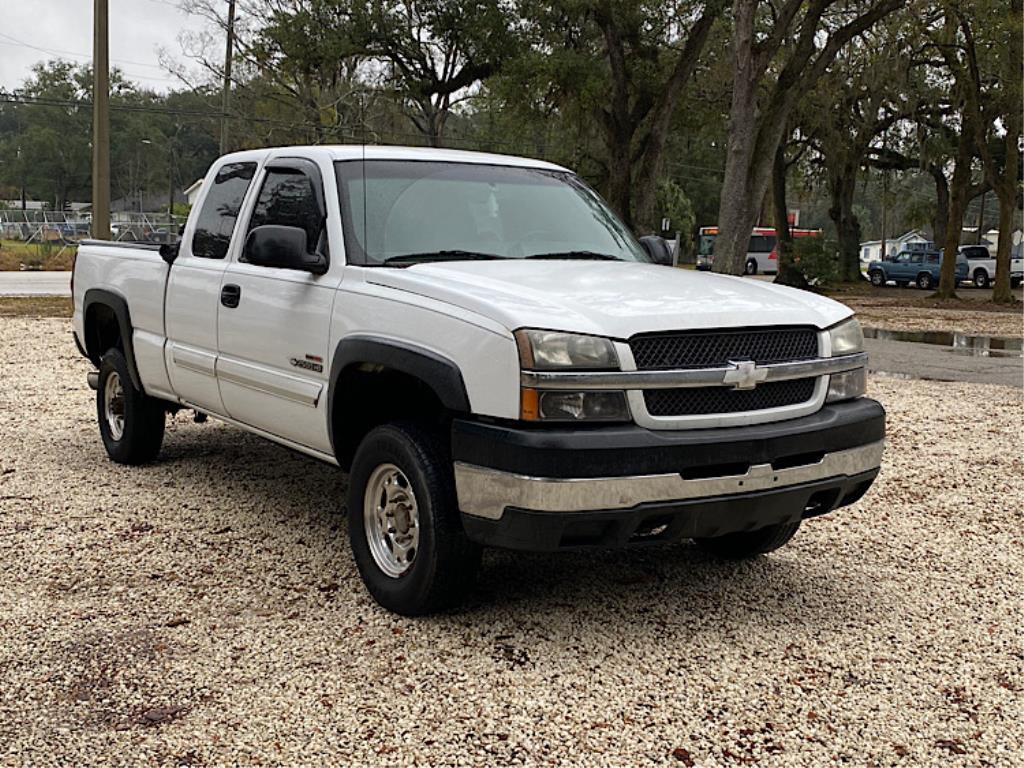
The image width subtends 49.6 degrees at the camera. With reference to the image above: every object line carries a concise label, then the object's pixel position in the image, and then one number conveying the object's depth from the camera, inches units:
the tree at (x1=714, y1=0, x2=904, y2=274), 753.6
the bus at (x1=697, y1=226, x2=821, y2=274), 2393.0
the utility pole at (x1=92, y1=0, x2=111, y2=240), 686.5
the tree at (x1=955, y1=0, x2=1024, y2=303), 1047.6
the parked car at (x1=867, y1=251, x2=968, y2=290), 1815.9
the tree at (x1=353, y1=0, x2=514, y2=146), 1146.0
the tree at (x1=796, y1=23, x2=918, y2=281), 1170.6
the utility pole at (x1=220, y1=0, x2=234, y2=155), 1412.4
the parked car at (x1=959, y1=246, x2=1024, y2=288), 1898.4
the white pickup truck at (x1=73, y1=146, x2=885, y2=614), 154.1
